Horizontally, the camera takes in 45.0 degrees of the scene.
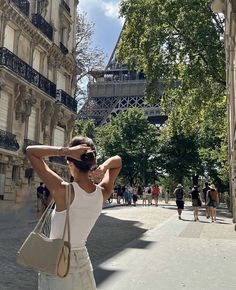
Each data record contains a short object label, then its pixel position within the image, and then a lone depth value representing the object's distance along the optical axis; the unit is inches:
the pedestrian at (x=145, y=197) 948.5
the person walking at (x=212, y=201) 491.0
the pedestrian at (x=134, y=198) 907.4
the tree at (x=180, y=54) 541.5
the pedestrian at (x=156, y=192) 869.5
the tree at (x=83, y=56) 846.0
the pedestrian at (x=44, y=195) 441.7
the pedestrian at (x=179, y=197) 533.5
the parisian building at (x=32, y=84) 574.9
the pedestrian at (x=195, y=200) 504.3
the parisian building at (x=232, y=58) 380.3
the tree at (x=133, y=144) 1313.0
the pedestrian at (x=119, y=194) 974.3
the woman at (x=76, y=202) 66.5
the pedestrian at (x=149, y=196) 932.3
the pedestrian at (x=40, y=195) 477.0
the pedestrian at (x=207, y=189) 527.2
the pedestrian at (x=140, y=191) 1138.0
